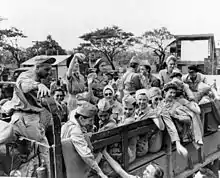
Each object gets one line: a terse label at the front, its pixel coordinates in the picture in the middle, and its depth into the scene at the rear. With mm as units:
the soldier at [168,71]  5758
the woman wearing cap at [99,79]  6289
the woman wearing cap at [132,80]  5641
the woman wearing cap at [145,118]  3877
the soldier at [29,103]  3346
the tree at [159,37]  34156
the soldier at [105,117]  3504
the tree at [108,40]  35812
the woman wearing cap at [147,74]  5980
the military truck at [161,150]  2555
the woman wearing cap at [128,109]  3895
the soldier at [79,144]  2650
